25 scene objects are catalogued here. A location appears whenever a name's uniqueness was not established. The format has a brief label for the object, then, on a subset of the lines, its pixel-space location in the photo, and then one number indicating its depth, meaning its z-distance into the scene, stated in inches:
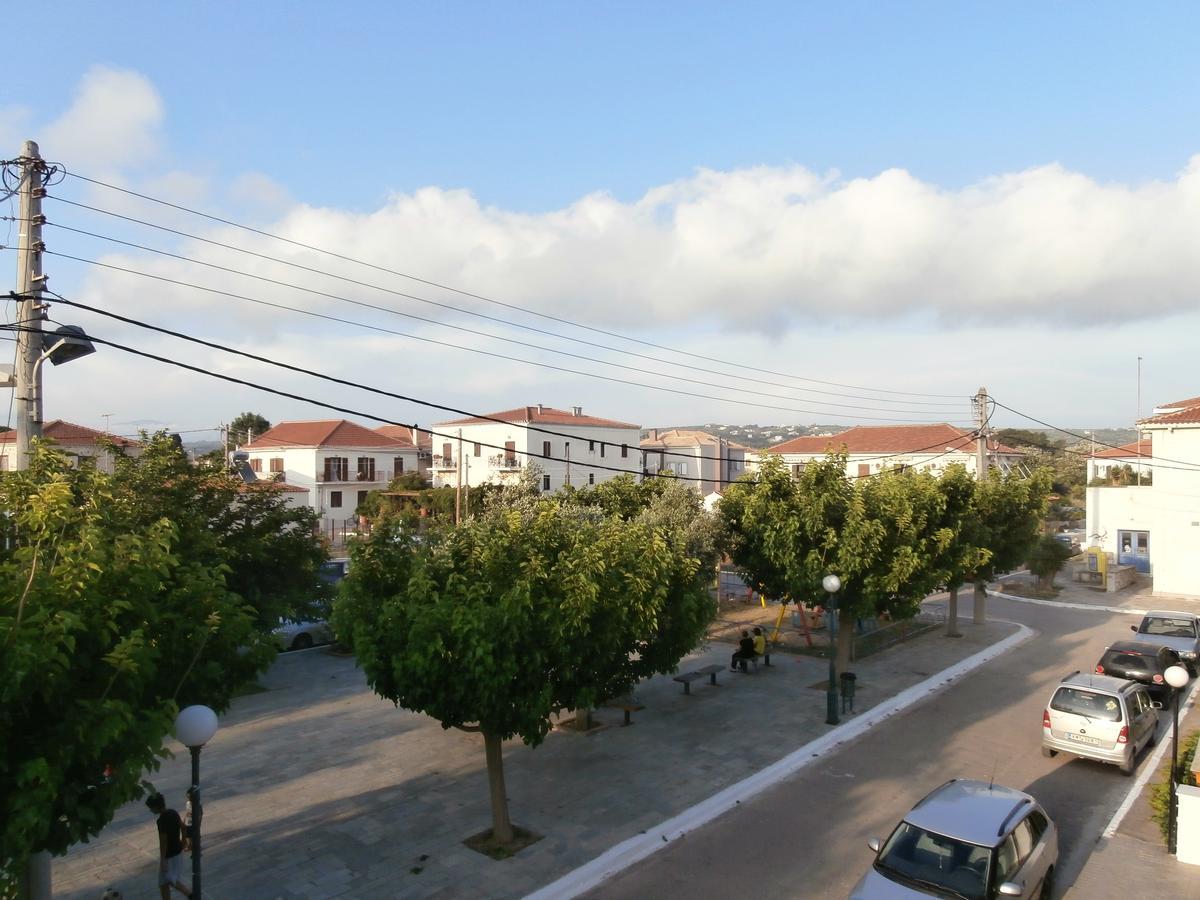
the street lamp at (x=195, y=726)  274.4
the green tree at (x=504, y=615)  362.9
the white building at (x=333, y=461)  2230.6
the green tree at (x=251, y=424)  3516.2
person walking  349.5
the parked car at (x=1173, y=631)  797.2
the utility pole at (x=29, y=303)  396.5
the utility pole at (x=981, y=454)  1037.8
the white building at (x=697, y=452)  3009.6
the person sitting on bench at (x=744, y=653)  788.6
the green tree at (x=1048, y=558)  1325.0
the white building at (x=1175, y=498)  1211.2
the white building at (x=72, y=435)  1477.6
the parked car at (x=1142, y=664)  684.1
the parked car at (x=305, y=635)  895.1
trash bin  655.8
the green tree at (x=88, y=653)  209.0
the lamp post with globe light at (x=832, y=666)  593.6
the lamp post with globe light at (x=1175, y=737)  411.2
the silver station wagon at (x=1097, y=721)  514.6
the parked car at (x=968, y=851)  316.2
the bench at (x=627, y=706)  624.0
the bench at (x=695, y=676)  692.7
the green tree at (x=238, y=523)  564.7
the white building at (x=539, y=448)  2325.3
